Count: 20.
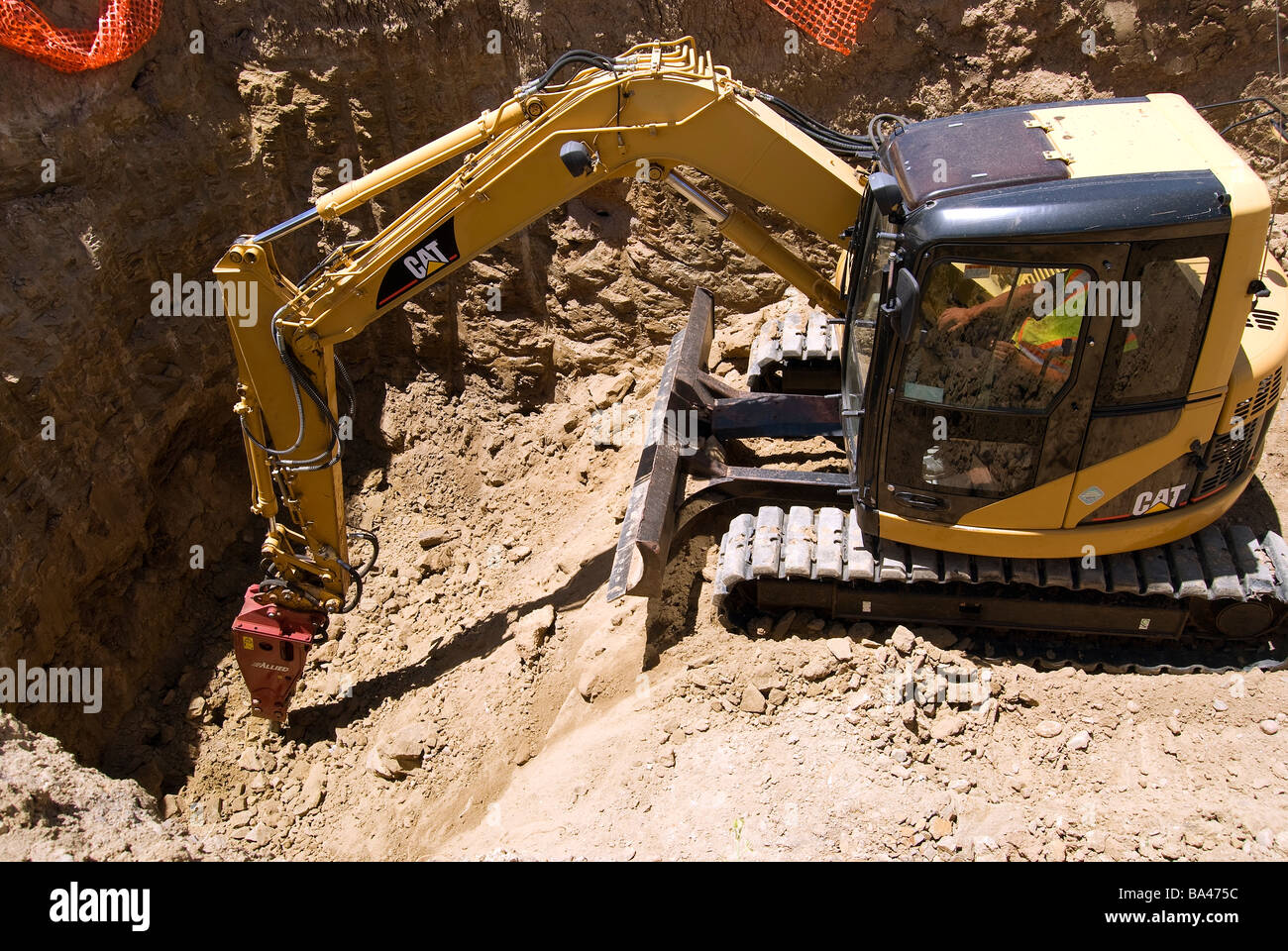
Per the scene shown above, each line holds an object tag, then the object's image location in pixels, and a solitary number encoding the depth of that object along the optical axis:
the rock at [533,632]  5.91
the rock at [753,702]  5.09
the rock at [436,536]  7.16
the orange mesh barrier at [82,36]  6.06
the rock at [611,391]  7.77
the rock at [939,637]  5.32
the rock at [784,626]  5.49
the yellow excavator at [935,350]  4.26
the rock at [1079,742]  4.81
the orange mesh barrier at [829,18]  7.23
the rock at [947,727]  4.88
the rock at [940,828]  4.41
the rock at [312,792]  5.66
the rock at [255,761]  5.93
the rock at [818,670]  5.19
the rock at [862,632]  5.40
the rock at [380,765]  5.61
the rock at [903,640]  5.23
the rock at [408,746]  5.59
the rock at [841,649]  5.22
